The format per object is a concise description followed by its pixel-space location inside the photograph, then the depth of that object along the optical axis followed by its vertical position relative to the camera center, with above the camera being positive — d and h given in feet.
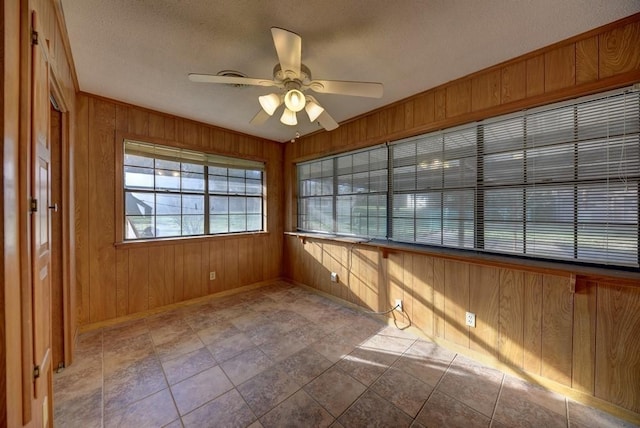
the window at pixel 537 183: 5.31 +0.75
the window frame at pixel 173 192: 9.11 +0.91
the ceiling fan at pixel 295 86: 5.19 +2.88
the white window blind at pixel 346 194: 10.03 +0.84
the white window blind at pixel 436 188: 7.52 +0.78
